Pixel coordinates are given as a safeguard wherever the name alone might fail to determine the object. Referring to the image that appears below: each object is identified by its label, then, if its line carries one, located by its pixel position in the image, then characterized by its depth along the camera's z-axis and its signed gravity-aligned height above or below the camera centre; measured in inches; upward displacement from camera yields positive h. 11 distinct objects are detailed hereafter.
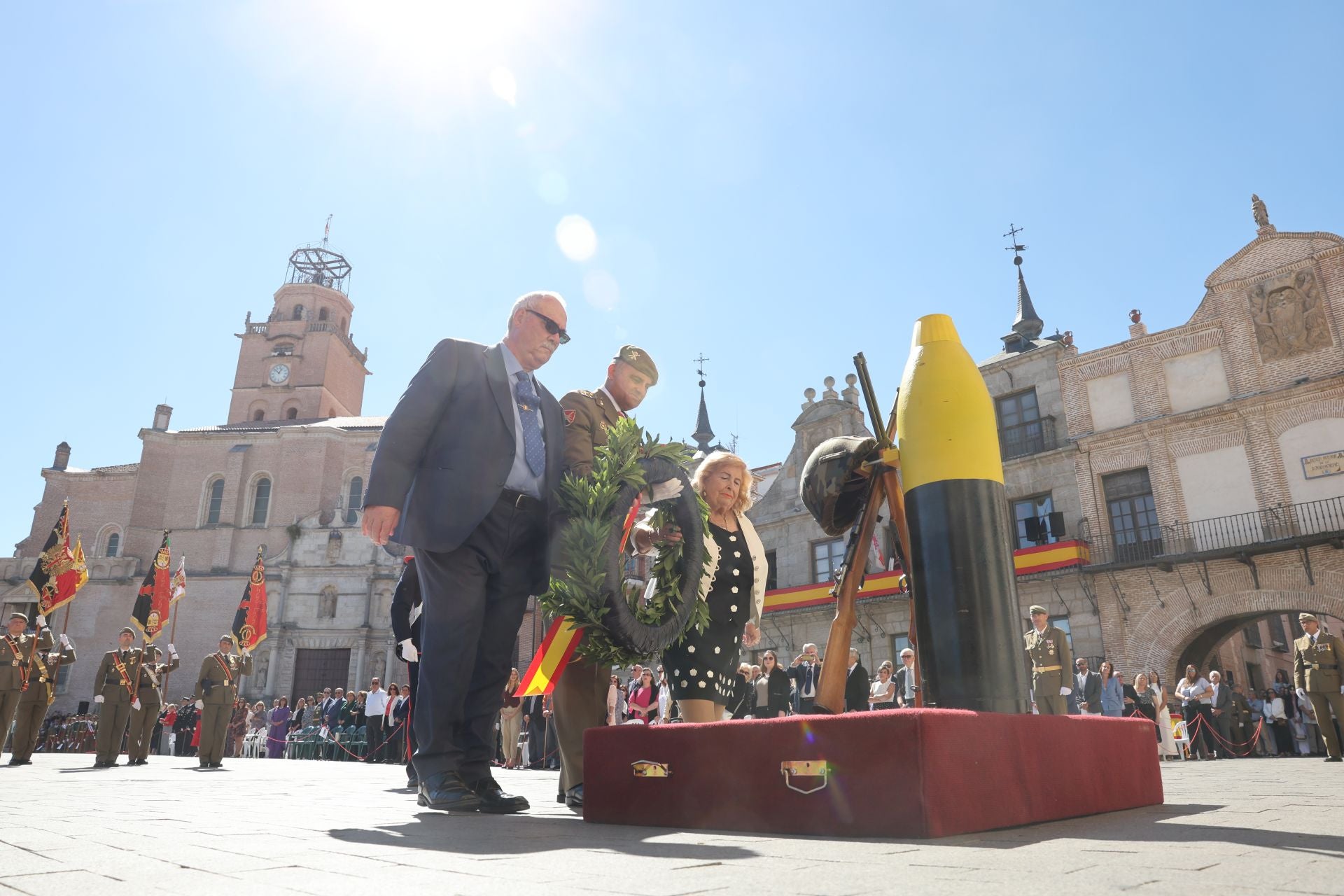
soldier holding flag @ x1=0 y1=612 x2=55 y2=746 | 480.1 +31.8
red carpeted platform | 100.5 -7.4
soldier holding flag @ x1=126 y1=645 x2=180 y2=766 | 533.0 +8.7
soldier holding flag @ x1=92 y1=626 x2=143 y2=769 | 497.7 +19.1
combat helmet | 177.9 +46.4
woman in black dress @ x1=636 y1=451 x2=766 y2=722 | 184.2 +26.0
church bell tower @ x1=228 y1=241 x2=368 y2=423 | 1895.9 +768.8
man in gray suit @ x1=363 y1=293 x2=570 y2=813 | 147.9 +32.5
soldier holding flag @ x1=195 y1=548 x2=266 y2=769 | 491.5 +15.8
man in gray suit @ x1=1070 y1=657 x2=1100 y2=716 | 588.4 +12.3
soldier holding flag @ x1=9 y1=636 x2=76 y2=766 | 492.4 +13.8
